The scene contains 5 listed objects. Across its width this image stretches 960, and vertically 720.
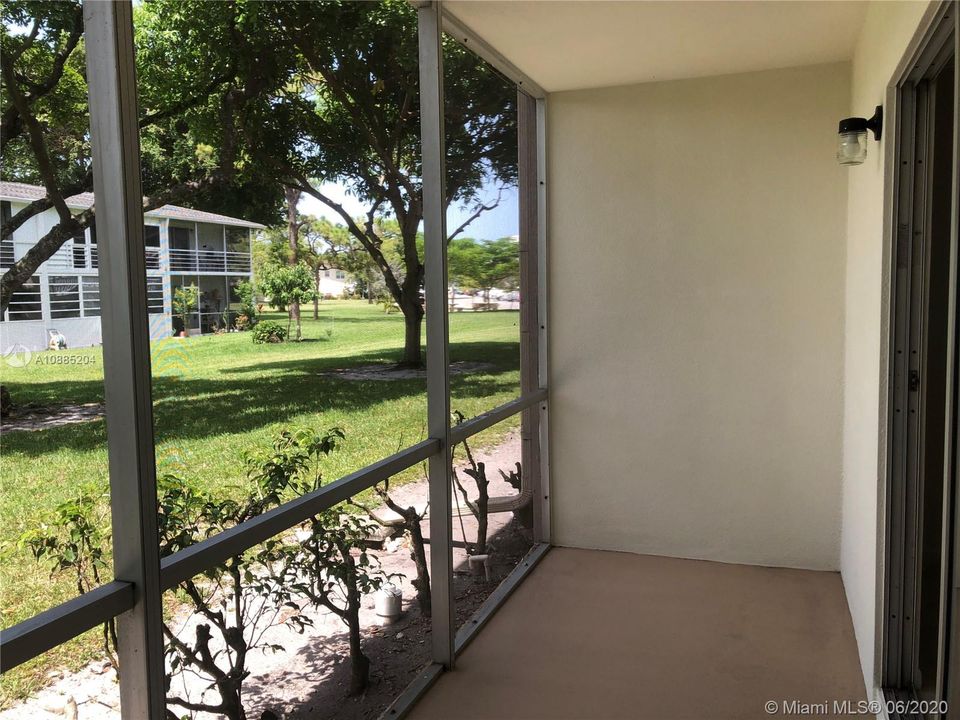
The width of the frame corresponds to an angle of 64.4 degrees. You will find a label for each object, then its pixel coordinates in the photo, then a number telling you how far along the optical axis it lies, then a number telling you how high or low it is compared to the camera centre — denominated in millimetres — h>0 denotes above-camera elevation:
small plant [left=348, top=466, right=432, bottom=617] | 3008 -881
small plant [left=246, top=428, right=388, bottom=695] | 2461 -808
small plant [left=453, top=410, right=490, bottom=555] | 3697 -958
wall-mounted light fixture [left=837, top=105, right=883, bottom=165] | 2551 +548
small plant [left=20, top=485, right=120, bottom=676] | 1655 -499
